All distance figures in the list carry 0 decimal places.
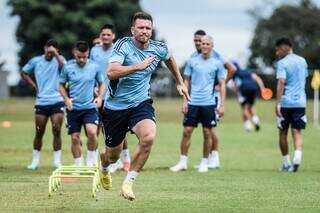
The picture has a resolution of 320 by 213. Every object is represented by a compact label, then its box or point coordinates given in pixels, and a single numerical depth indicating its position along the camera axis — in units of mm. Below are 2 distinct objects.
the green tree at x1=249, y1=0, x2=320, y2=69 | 98562
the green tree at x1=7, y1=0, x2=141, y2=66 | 79188
